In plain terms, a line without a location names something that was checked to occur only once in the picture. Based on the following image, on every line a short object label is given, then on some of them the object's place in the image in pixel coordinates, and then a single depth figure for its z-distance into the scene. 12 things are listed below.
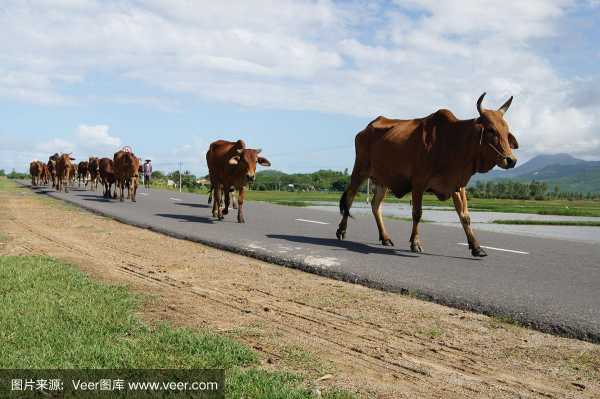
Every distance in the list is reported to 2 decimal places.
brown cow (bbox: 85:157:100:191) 37.33
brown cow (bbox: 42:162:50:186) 50.70
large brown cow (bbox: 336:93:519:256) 10.16
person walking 47.24
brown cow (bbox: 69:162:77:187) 37.14
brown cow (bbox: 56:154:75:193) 36.62
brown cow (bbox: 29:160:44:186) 52.41
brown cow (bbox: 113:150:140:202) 26.61
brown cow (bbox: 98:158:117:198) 28.73
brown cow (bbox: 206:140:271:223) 16.36
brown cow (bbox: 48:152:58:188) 43.25
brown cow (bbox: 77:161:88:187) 42.77
